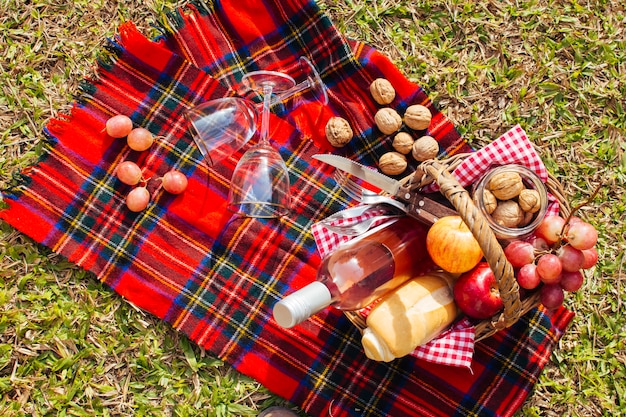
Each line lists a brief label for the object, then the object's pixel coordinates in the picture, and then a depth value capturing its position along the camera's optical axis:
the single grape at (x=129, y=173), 1.60
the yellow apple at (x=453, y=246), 1.31
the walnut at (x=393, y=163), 1.62
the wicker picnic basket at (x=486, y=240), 1.17
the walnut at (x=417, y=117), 1.62
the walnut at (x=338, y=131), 1.64
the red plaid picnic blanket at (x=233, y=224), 1.60
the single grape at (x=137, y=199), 1.60
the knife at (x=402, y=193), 1.37
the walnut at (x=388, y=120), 1.63
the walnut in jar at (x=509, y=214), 1.41
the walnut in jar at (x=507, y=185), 1.41
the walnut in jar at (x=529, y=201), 1.39
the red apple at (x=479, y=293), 1.34
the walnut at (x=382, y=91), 1.64
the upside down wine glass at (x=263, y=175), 1.51
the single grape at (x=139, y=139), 1.62
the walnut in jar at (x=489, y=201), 1.42
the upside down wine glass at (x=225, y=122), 1.53
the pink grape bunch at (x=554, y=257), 1.31
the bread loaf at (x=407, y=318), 1.31
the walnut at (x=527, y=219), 1.41
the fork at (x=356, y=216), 1.43
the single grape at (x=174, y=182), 1.61
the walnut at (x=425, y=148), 1.60
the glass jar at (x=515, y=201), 1.39
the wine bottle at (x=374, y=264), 1.30
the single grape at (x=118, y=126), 1.62
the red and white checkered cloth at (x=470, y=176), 1.41
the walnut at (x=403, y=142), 1.63
